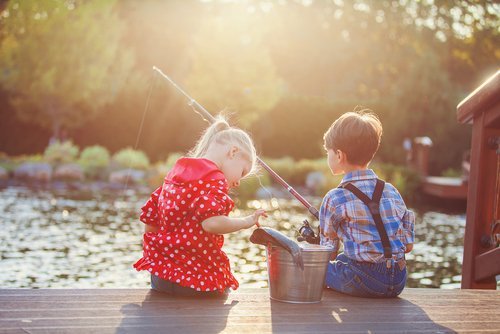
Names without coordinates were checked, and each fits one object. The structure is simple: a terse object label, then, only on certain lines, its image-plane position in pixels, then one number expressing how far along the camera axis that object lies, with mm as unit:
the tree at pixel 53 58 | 21922
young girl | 3115
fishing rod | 3338
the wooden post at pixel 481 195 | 4215
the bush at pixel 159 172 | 16875
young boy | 3307
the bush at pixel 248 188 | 15594
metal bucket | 3115
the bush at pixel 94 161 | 18406
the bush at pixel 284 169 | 18578
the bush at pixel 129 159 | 18806
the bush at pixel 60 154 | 18922
